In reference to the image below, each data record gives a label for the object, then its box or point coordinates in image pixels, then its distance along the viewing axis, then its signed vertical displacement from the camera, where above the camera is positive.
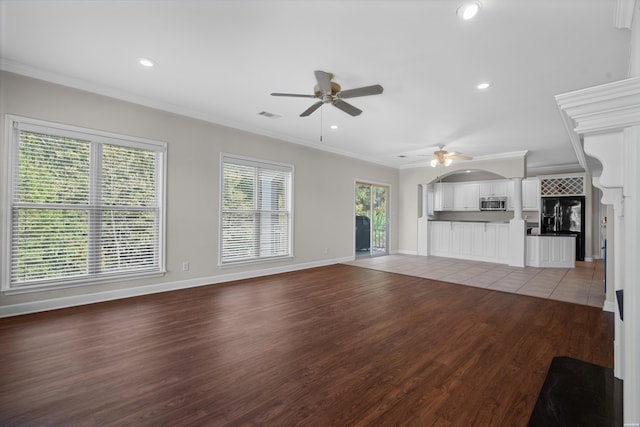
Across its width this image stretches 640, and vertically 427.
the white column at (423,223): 8.47 -0.27
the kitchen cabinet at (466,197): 8.88 +0.52
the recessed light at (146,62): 3.06 +1.59
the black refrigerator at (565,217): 8.17 -0.08
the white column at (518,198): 6.88 +0.38
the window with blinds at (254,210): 5.09 +0.05
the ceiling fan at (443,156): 6.23 +1.22
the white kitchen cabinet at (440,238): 8.24 -0.70
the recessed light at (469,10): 2.12 +1.51
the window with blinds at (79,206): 3.28 +0.08
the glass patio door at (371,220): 8.02 -0.18
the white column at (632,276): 1.01 -0.22
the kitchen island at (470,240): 7.27 -0.69
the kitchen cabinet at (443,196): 9.24 +0.56
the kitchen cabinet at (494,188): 8.48 +0.75
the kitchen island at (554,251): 6.66 -0.84
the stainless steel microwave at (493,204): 8.50 +0.29
